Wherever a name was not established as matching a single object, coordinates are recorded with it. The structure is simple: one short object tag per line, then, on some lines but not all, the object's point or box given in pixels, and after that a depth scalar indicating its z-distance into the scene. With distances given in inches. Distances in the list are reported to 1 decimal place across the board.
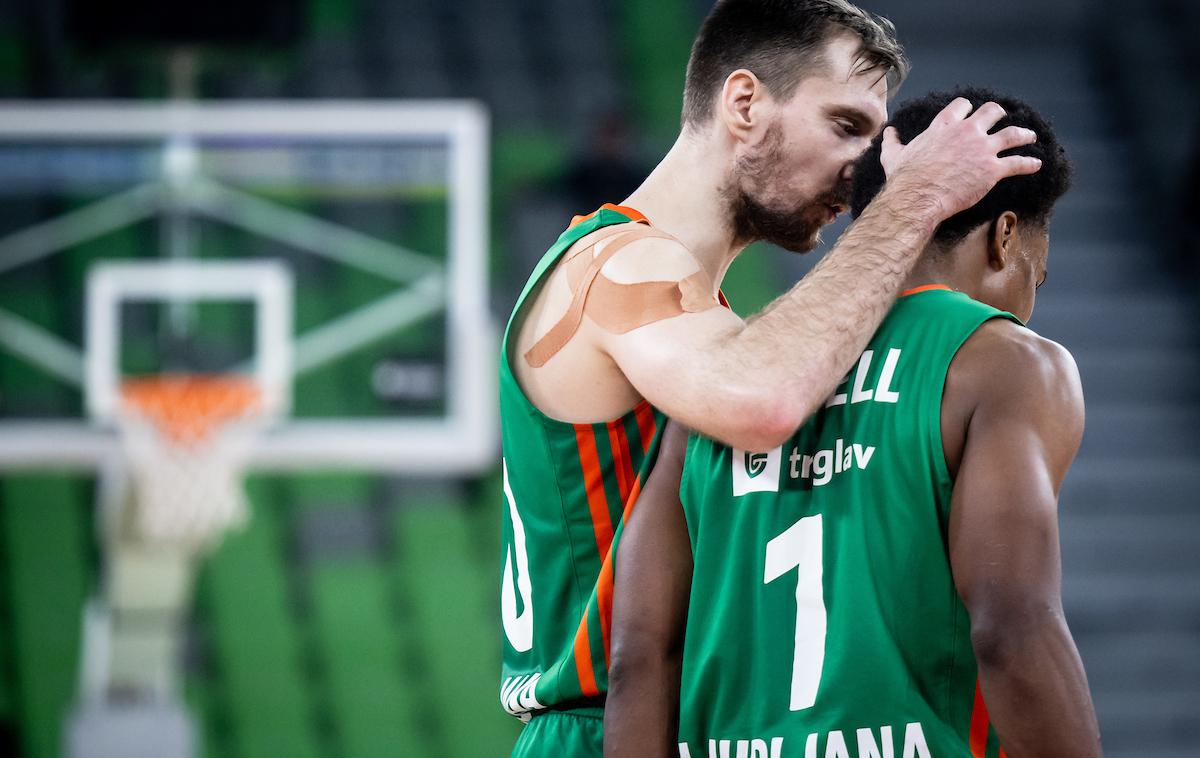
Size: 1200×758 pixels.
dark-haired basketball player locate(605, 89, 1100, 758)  330.7
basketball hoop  799.6
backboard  801.8
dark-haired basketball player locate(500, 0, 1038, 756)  401.2
